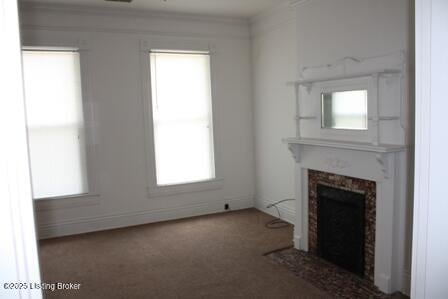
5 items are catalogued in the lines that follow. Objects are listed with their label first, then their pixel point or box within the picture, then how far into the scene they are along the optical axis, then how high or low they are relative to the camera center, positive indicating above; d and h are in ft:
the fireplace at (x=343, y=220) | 10.40 -3.35
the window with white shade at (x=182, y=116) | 16.48 -0.06
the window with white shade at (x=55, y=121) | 14.47 -0.04
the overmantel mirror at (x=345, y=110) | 10.59 -0.01
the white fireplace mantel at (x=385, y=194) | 9.47 -2.23
